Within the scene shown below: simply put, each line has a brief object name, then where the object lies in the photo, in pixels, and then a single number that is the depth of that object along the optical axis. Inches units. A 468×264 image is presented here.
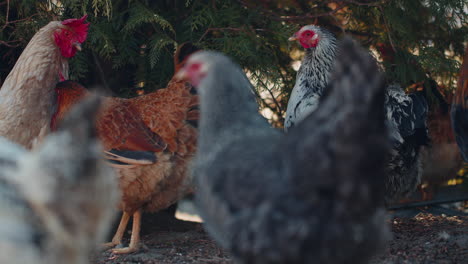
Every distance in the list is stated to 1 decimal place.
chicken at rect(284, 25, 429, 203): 146.9
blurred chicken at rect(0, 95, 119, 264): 65.0
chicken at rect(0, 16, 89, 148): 139.4
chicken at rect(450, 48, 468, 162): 132.4
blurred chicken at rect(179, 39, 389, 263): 67.6
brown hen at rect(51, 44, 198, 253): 138.5
